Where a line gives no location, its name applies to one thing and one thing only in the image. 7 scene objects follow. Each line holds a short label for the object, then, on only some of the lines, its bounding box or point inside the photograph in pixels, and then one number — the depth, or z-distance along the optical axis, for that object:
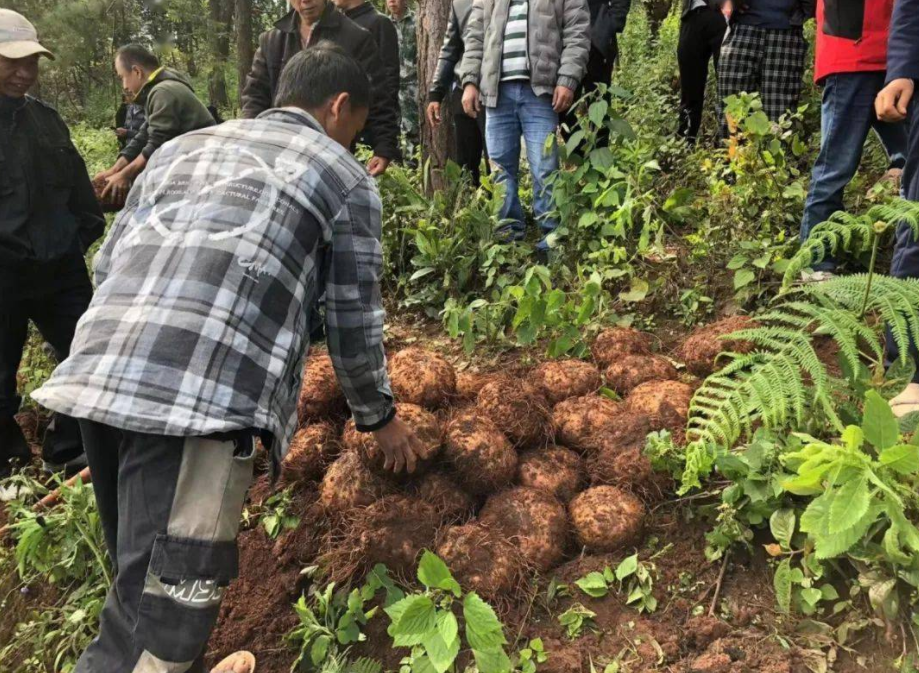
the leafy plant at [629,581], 2.11
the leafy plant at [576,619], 2.07
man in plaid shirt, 1.61
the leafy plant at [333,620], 2.15
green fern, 1.91
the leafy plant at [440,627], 1.81
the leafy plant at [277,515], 2.61
